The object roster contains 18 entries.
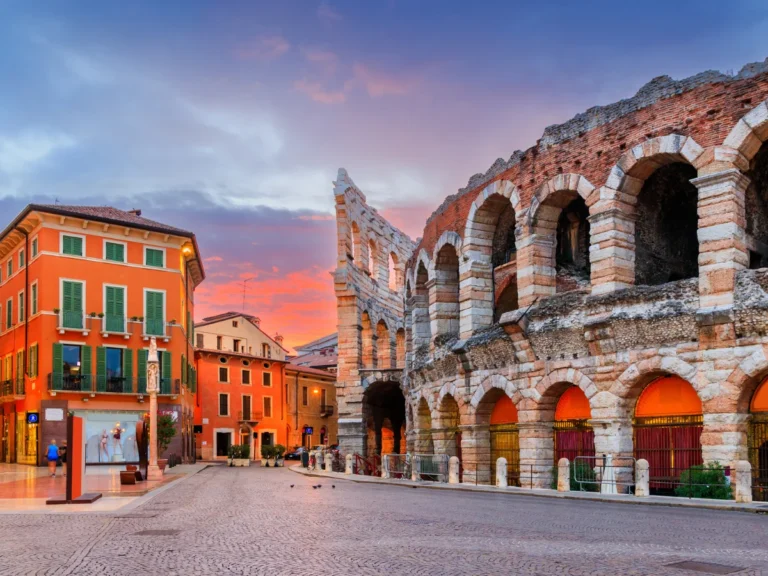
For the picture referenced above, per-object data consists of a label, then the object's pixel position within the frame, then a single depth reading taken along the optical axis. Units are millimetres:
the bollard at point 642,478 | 19047
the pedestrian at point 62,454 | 35969
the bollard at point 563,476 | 20922
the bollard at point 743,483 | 16906
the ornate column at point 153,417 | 26984
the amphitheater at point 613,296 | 19734
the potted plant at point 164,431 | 37969
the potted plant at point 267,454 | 49862
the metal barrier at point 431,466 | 28031
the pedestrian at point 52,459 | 30484
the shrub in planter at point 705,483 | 18297
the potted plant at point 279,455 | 50250
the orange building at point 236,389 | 60125
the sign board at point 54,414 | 39000
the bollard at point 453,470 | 25859
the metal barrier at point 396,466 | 30303
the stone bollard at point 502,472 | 23141
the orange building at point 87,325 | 39750
